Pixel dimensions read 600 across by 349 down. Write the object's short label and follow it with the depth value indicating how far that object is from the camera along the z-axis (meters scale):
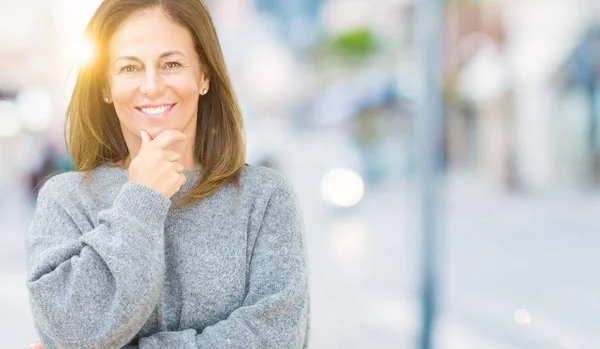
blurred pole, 4.34
